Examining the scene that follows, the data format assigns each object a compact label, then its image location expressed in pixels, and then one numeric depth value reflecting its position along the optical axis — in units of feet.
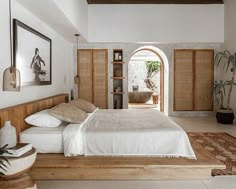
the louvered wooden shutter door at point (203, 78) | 16.79
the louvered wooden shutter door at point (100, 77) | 16.49
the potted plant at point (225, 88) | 14.20
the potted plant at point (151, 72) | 28.38
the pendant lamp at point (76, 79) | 15.51
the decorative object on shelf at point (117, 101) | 17.13
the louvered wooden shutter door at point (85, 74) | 16.43
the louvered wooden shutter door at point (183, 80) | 16.83
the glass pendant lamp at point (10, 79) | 5.60
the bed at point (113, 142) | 6.53
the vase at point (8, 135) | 5.15
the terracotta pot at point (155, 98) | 25.79
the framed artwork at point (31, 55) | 6.95
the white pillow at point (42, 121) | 7.17
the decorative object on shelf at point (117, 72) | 16.88
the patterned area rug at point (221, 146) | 7.20
